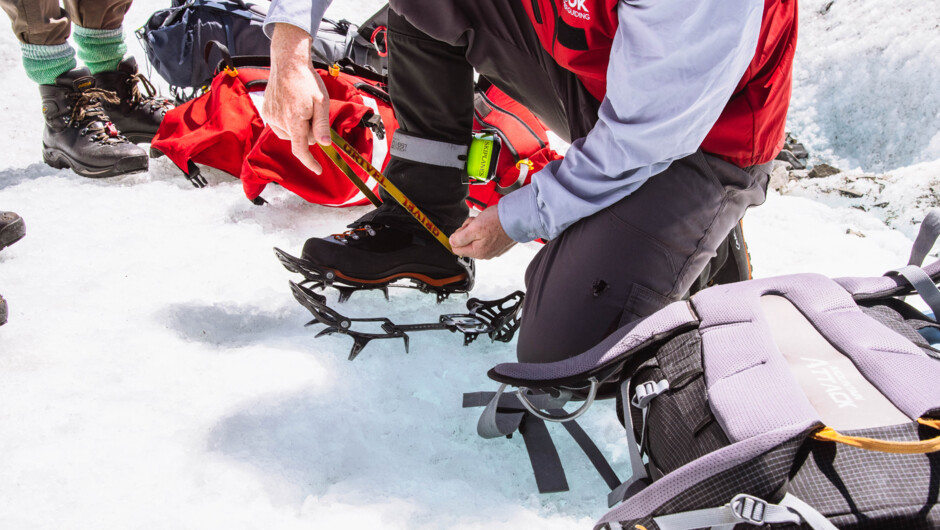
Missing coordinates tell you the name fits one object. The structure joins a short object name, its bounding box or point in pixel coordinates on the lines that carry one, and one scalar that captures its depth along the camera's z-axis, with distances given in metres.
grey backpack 0.65
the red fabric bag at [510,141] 1.99
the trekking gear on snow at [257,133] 2.09
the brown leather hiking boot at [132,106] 2.55
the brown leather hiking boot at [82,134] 2.28
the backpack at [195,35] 3.00
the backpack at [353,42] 3.14
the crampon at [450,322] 1.48
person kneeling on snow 0.99
